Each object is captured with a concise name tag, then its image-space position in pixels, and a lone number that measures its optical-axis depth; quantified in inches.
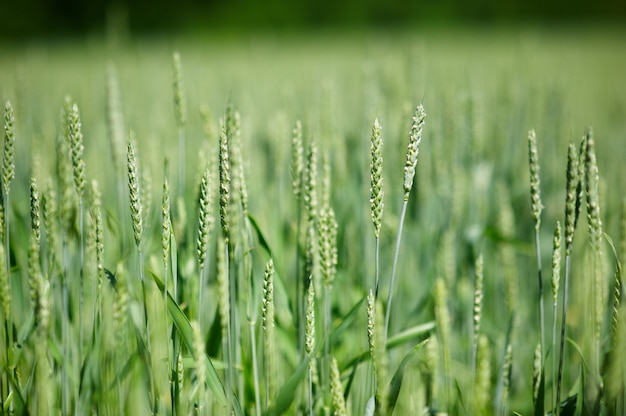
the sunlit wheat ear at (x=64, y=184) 59.3
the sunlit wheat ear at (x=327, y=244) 60.1
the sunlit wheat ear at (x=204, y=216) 57.8
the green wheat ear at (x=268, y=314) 58.4
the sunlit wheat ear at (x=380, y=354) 55.4
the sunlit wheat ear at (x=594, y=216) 58.5
